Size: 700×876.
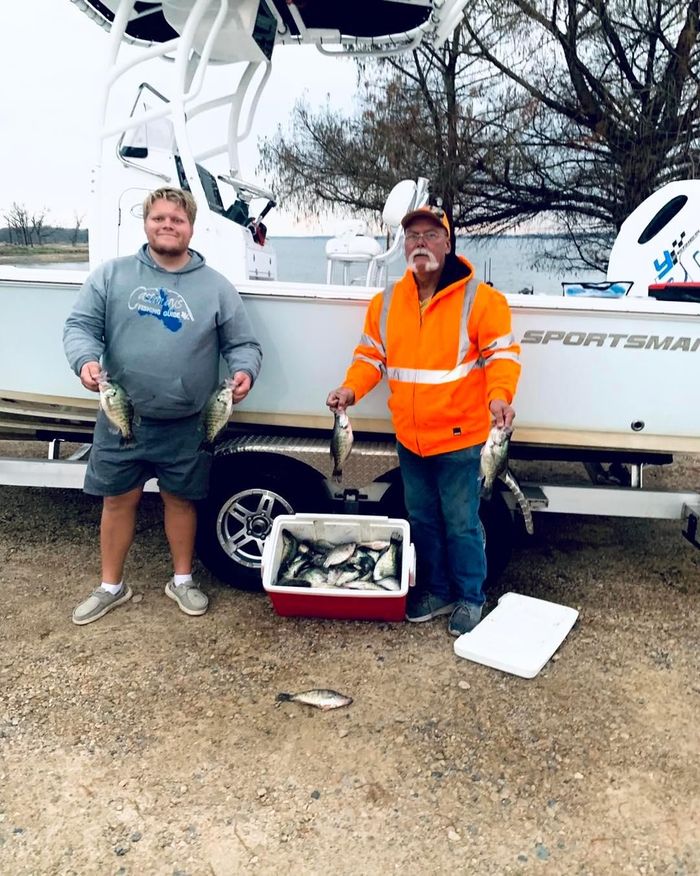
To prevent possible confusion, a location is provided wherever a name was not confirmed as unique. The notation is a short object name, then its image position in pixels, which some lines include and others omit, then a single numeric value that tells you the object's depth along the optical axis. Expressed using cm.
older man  296
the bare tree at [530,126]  836
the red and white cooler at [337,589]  317
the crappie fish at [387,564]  332
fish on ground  280
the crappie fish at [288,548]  341
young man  306
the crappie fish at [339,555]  338
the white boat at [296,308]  326
